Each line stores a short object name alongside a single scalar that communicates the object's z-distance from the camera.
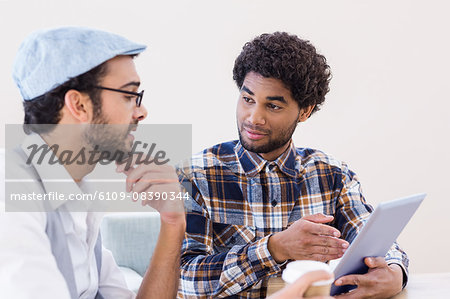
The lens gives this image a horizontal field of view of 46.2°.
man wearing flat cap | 1.05
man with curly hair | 1.62
